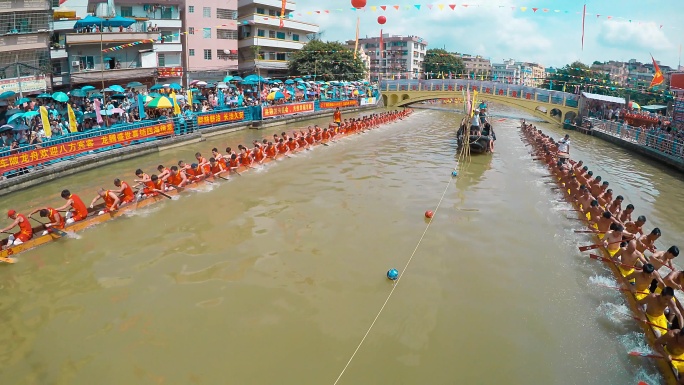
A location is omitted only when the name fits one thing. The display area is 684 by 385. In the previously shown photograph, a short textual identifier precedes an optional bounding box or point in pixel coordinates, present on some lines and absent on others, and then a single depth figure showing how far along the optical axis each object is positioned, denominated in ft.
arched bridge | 134.31
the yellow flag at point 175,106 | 72.95
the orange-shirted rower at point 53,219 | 31.53
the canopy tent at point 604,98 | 115.75
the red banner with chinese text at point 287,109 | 101.37
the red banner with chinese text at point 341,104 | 134.51
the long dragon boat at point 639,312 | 18.77
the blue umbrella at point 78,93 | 72.74
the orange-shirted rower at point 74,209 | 33.86
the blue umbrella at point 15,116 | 50.88
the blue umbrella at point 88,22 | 88.44
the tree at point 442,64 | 295.89
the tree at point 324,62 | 155.74
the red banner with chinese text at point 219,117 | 83.03
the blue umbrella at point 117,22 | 91.56
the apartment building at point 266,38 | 151.43
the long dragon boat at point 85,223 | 30.00
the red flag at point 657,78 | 108.78
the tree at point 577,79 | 198.26
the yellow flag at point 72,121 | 54.77
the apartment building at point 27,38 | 79.57
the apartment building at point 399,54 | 341.82
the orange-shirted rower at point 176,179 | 43.86
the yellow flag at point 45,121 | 49.90
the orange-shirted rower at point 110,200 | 36.63
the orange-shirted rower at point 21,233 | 30.19
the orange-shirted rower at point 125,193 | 38.11
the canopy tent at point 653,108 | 122.67
